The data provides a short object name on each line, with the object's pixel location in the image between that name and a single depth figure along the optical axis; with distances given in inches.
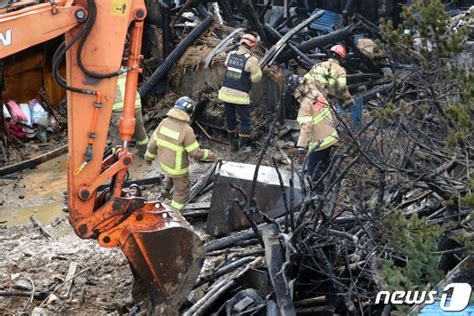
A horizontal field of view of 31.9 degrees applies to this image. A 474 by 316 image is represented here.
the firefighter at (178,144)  386.3
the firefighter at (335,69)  313.9
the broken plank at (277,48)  497.4
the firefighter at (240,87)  469.4
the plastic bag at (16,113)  526.6
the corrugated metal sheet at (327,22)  613.0
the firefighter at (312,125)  412.8
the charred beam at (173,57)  528.1
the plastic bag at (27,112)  530.3
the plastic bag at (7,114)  522.3
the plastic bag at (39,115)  535.8
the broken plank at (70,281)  324.5
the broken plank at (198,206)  405.4
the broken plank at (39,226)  404.7
